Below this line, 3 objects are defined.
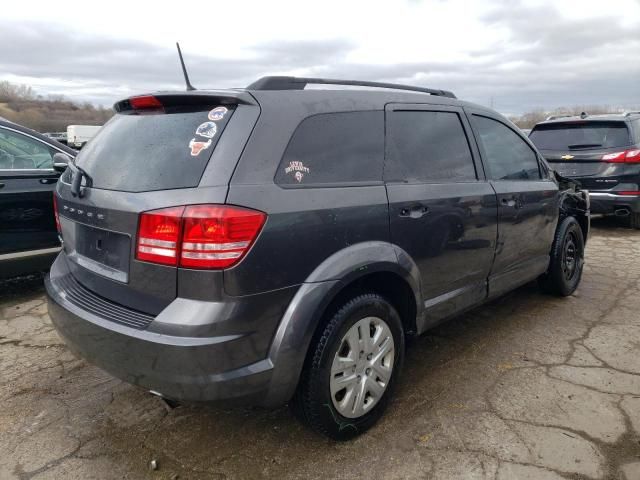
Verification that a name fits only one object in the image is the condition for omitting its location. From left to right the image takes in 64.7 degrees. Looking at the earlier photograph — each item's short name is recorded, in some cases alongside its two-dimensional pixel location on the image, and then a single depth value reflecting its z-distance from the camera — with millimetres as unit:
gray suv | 1976
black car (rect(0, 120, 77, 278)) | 4207
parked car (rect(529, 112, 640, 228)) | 7055
